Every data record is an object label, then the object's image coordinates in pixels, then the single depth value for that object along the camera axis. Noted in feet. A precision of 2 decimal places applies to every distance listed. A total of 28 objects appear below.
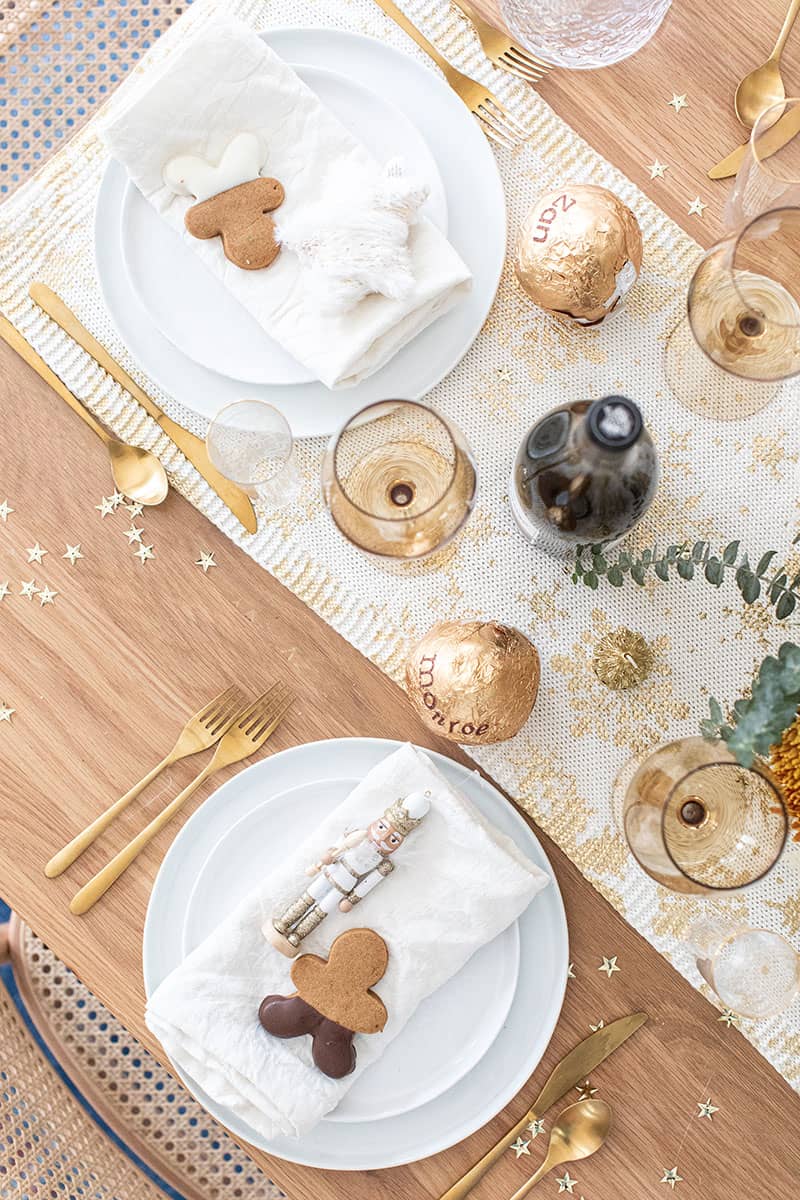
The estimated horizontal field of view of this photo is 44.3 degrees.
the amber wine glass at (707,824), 2.56
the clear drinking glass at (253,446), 2.97
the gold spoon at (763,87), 3.01
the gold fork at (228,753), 3.05
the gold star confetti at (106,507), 3.11
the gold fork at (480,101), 3.04
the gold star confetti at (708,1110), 3.03
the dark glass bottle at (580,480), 2.42
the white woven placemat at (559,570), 3.02
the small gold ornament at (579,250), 2.66
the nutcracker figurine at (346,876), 2.81
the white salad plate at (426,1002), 2.95
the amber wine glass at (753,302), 2.63
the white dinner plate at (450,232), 2.98
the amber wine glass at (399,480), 2.48
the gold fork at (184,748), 3.05
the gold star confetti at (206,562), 3.10
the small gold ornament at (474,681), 2.67
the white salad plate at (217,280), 2.97
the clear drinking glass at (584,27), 2.83
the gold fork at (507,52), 3.04
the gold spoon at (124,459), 3.08
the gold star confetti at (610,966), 3.04
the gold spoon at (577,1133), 3.00
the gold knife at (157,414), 3.07
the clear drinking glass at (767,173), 2.68
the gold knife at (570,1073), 3.01
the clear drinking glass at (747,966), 2.94
